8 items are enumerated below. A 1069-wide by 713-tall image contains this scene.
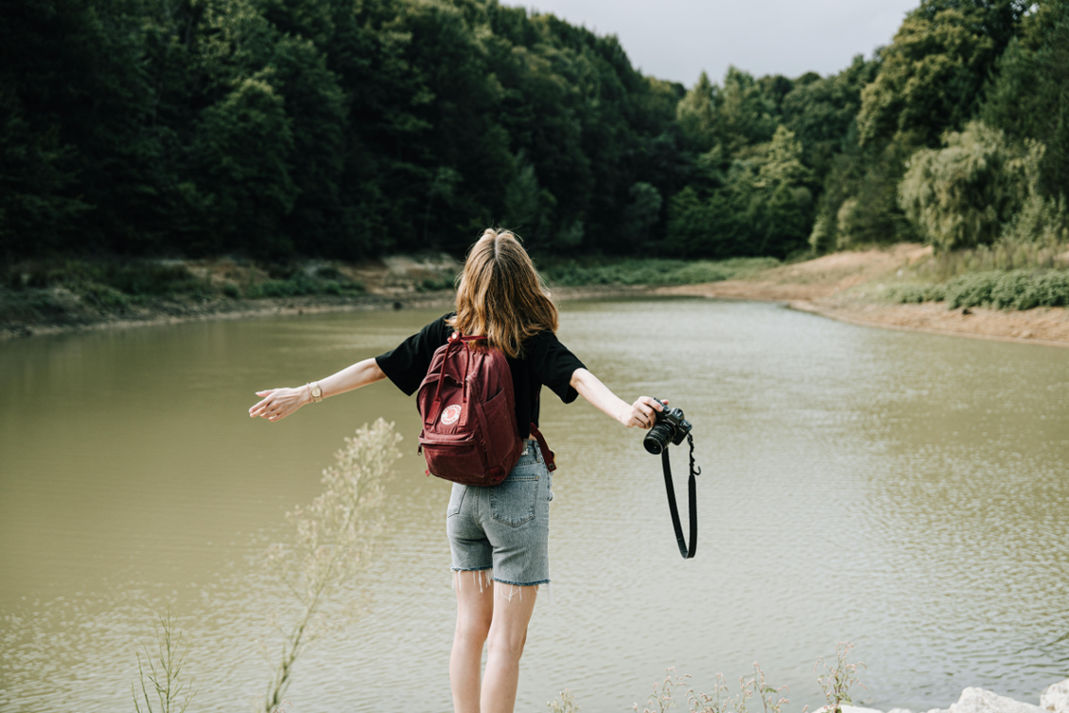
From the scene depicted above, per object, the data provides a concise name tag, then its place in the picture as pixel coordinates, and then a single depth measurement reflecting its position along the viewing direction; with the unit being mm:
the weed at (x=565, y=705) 3148
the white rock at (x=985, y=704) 3662
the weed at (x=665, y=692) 4215
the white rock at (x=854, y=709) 3695
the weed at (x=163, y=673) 4273
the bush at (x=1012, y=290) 23172
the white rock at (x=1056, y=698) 3874
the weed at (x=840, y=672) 4293
